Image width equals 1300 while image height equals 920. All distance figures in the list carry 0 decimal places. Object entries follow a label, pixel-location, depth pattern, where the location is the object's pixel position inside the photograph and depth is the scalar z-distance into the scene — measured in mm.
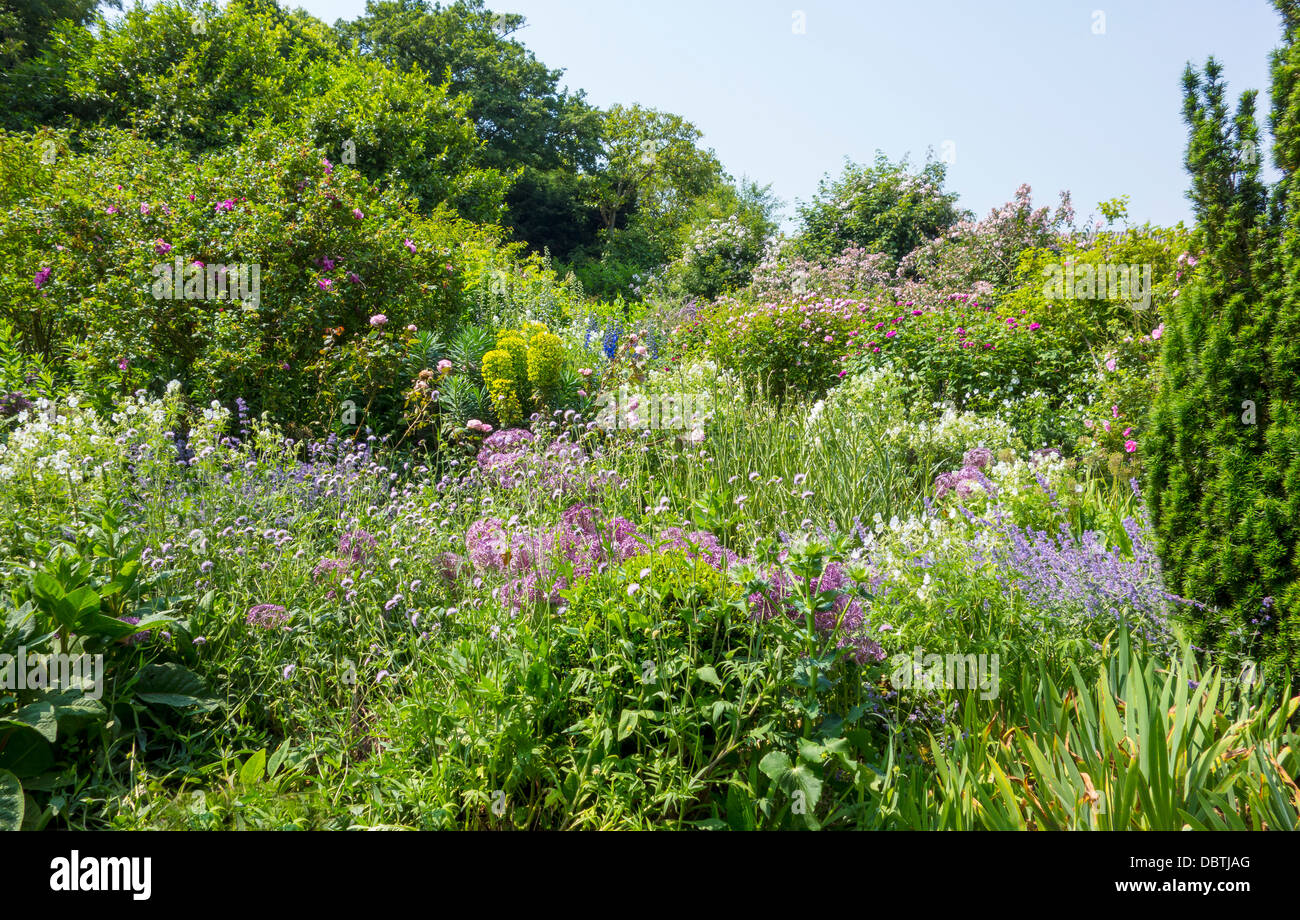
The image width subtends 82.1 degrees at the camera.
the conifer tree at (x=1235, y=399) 2725
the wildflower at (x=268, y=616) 3068
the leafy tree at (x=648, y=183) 26922
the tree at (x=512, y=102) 28000
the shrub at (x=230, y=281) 6301
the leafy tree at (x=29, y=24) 16875
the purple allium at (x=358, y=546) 3646
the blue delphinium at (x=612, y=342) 9188
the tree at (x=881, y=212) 17922
